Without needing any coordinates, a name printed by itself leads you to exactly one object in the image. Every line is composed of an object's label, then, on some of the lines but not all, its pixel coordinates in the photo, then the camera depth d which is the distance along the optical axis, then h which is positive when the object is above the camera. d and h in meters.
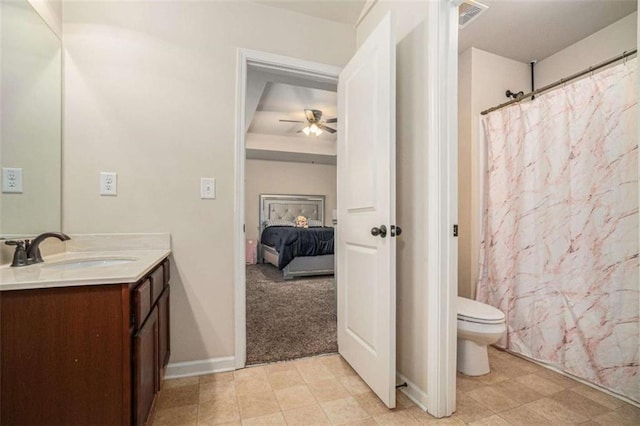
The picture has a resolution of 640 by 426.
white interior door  1.46 +0.01
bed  4.47 -0.56
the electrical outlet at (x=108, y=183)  1.68 +0.18
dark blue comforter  4.41 -0.44
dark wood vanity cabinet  0.88 -0.44
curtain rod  1.63 +0.87
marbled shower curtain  1.65 -0.09
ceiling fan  4.21 +1.35
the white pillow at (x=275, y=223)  6.23 -0.19
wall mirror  1.24 +0.44
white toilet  1.75 -0.72
